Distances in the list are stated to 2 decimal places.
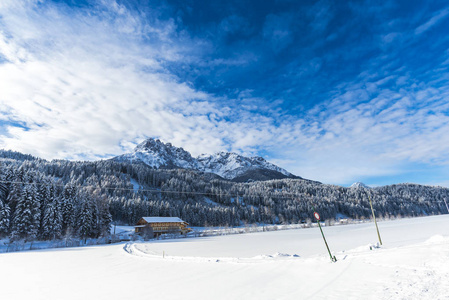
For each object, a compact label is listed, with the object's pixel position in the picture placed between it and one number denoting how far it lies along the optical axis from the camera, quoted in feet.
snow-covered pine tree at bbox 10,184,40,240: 139.74
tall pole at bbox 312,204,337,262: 47.16
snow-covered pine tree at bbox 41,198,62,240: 153.38
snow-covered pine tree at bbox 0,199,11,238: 135.54
